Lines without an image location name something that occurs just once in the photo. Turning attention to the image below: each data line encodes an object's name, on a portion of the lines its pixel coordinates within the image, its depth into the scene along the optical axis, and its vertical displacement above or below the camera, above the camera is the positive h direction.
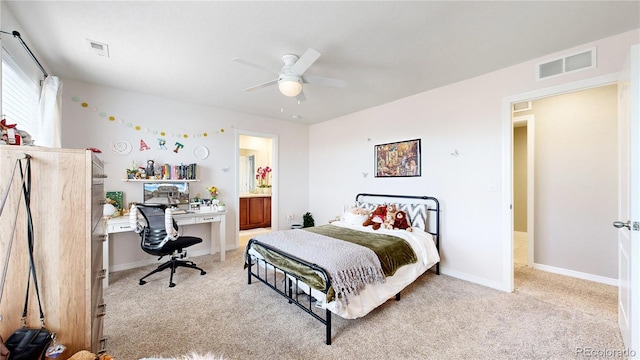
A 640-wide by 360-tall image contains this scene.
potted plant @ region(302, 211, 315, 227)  5.35 -0.89
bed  2.03 -0.77
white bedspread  2.05 -1.01
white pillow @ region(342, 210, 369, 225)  3.60 -0.57
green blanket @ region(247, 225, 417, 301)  2.10 -0.77
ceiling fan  2.19 +0.99
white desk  3.01 -0.59
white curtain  2.43 +0.68
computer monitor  3.69 -0.18
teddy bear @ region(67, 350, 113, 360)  0.89 -0.65
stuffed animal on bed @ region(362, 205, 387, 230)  3.37 -0.54
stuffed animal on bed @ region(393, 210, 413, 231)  3.25 -0.58
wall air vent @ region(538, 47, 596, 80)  2.34 +1.15
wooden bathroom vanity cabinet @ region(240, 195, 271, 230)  6.11 -0.81
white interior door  1.51 -0.19
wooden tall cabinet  0.93 -0.25
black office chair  2.95 -0.60
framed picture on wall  3.72 +0.33
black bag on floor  0.81 -0.56
